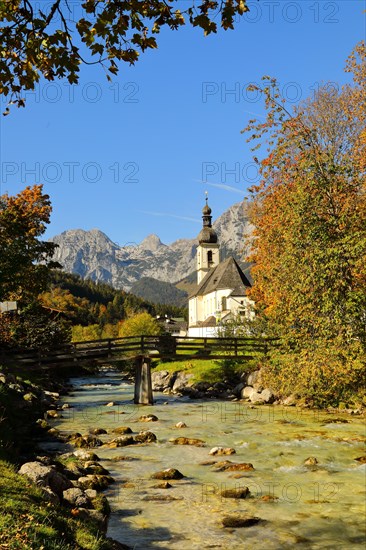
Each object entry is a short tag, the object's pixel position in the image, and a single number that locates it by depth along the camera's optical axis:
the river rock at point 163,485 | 12.77
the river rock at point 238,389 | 33.36
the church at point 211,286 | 83.92
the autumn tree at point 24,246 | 29.61
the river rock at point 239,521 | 10.11
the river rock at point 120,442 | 18.08
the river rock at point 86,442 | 17.92
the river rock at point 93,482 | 12.27
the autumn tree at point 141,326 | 66.69
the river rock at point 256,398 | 29.63
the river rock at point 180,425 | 22.13
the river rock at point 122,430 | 20.91
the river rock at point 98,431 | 20.55
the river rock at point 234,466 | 14.47
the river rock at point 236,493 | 11.92
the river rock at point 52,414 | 24.61
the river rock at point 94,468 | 13.89
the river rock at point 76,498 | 9.62
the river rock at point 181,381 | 38.90
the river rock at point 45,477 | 9.91
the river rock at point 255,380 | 32.19
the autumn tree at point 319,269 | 21.30
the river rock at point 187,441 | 18.32
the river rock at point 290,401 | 28.08
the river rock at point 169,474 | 13.64
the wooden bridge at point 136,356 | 29.77
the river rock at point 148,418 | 24.31
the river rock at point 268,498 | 11.66
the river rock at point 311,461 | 14.90
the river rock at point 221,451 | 16.50
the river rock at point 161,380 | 41.84
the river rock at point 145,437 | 18.94
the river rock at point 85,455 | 15.46
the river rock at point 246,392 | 31.70
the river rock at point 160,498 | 11.81
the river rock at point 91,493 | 10.32
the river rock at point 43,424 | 20.42
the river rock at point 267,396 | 29.58
